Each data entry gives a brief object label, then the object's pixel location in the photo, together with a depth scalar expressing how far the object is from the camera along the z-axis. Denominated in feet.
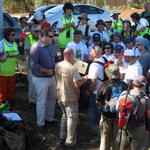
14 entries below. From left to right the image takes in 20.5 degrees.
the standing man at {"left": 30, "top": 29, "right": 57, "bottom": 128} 25.76
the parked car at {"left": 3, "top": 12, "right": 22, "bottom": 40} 45.22
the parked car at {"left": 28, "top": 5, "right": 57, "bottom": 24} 69.92
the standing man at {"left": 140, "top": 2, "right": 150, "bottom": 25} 36.99
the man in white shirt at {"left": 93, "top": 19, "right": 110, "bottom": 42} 34.81
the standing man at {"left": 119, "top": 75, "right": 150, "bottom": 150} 18.61
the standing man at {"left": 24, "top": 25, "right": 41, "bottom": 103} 28.84
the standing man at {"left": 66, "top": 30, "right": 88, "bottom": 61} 30.96
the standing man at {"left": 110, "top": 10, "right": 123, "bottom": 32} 42.24
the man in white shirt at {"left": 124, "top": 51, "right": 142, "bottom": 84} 23.75
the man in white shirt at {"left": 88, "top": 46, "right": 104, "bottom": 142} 23.63
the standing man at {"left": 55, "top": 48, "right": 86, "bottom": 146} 23.44
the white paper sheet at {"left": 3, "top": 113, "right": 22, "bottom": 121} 24.52
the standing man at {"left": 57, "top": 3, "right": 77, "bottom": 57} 34.60
